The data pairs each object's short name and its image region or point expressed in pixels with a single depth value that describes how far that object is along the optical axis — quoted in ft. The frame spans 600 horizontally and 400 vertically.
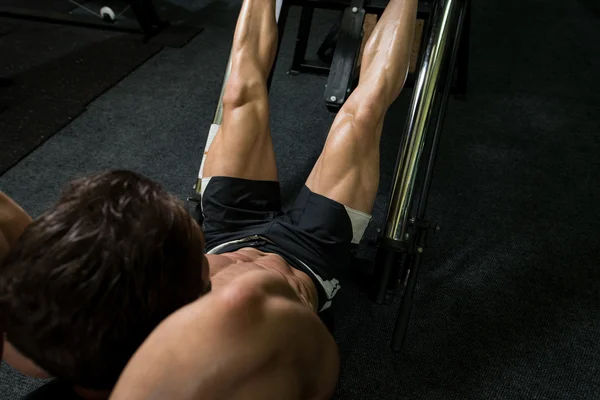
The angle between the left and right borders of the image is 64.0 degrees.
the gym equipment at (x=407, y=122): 3.67
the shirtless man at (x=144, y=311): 1.39
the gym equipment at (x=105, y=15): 8.39
